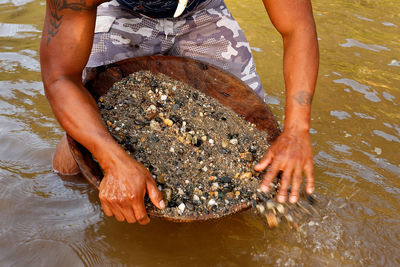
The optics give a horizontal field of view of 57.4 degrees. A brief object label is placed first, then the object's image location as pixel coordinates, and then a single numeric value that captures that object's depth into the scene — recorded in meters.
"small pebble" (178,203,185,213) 1.54
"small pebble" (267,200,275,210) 1.61
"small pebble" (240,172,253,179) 1.72
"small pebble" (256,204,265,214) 1.61
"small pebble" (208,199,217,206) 1.60
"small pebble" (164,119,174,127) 1.91
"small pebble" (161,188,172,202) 1.59
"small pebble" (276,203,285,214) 1.62
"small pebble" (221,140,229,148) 1.88
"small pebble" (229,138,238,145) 1.90
